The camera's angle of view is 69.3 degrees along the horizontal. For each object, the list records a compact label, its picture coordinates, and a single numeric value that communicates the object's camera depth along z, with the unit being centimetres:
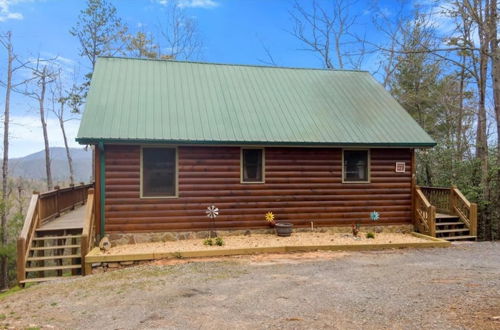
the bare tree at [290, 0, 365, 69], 2409
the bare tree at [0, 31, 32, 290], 2169
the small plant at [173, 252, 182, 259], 873
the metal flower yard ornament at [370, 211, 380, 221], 1123
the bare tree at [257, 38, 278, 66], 2353
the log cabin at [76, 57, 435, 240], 973
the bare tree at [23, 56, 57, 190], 2547
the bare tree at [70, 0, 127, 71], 2392
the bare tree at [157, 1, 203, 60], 2652
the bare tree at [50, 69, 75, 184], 2605
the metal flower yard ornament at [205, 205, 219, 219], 1010
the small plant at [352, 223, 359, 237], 1057
